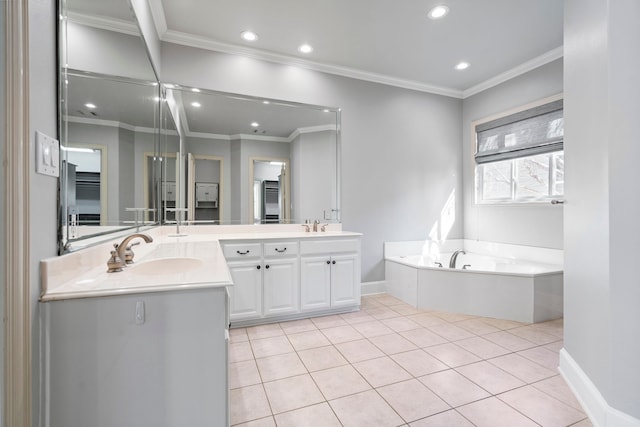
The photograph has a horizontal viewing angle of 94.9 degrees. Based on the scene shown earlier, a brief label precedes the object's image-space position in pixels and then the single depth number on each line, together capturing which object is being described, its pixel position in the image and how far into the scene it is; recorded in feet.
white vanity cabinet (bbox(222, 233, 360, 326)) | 8.72
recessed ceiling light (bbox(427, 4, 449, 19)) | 8.12
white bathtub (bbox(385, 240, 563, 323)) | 9.28
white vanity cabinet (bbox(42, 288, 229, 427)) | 3.18
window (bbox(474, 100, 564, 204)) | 10.57
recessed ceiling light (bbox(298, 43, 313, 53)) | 9.93
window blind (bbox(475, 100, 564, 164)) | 10.43
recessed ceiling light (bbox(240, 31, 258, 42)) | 9.22
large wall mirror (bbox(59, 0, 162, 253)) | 3.65
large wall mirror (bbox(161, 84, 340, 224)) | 9.36
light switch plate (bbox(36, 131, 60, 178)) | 3.03
